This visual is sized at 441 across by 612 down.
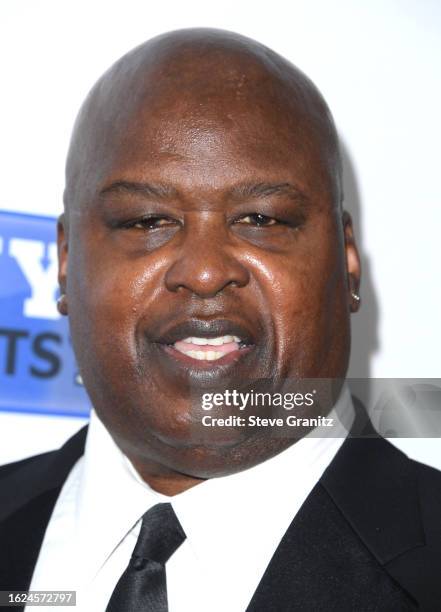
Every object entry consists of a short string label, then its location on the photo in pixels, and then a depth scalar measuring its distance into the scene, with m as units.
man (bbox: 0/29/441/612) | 1.31
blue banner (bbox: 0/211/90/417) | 1.54
